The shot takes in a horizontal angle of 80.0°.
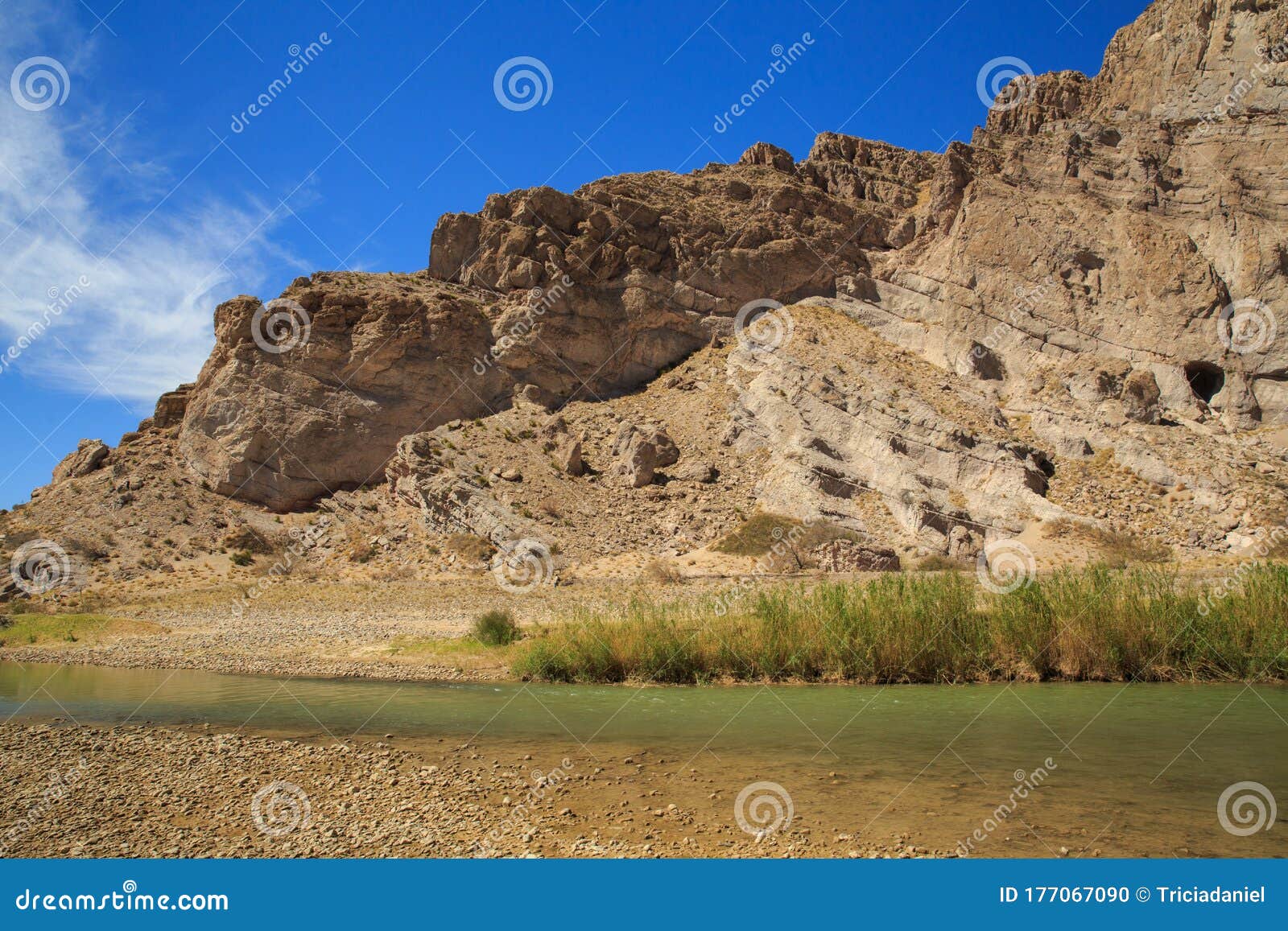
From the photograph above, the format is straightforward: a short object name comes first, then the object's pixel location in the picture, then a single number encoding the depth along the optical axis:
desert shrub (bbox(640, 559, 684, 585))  28.00
